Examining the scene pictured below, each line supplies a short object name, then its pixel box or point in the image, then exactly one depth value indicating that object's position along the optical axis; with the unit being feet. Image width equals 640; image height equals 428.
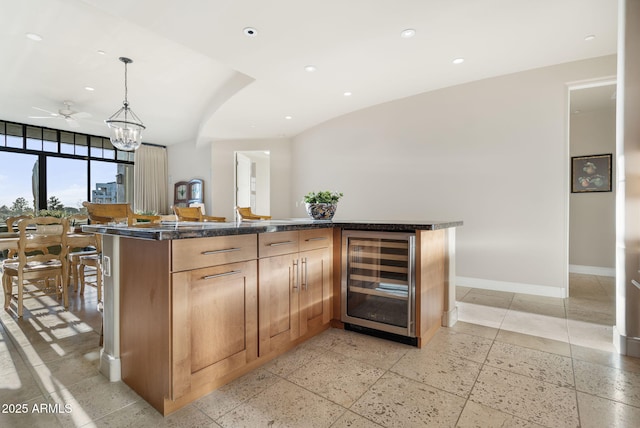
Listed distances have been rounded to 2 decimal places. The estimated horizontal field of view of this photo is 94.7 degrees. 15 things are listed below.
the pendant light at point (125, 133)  13.99
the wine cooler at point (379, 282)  6.95
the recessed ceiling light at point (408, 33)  9.22
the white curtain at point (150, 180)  25.80
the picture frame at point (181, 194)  25.49
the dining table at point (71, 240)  10.09
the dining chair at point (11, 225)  12.10
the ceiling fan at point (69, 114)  16.24
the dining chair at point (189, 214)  8.58
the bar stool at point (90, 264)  9.89
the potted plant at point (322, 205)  8.89
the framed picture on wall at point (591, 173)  15.17
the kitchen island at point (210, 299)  4.57
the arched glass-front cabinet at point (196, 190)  24.13
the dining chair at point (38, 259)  9.25
